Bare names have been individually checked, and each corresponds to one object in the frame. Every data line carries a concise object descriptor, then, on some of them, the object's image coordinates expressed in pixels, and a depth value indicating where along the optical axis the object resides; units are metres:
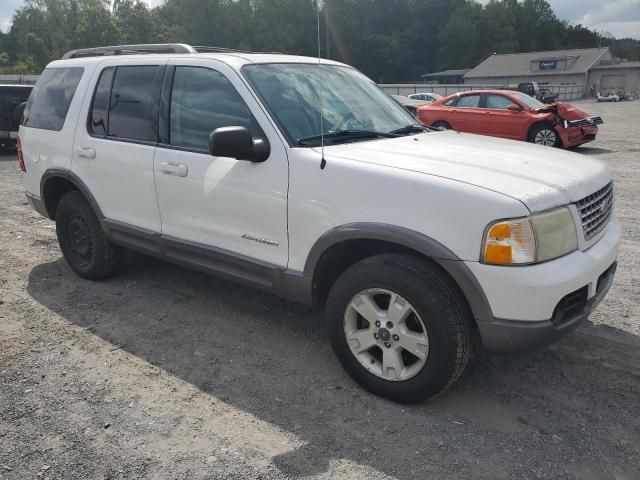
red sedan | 13.02
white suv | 2.68
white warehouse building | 70.56
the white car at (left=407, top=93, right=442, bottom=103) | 27.27
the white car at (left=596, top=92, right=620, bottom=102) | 55.52
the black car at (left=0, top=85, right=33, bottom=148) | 14.33
